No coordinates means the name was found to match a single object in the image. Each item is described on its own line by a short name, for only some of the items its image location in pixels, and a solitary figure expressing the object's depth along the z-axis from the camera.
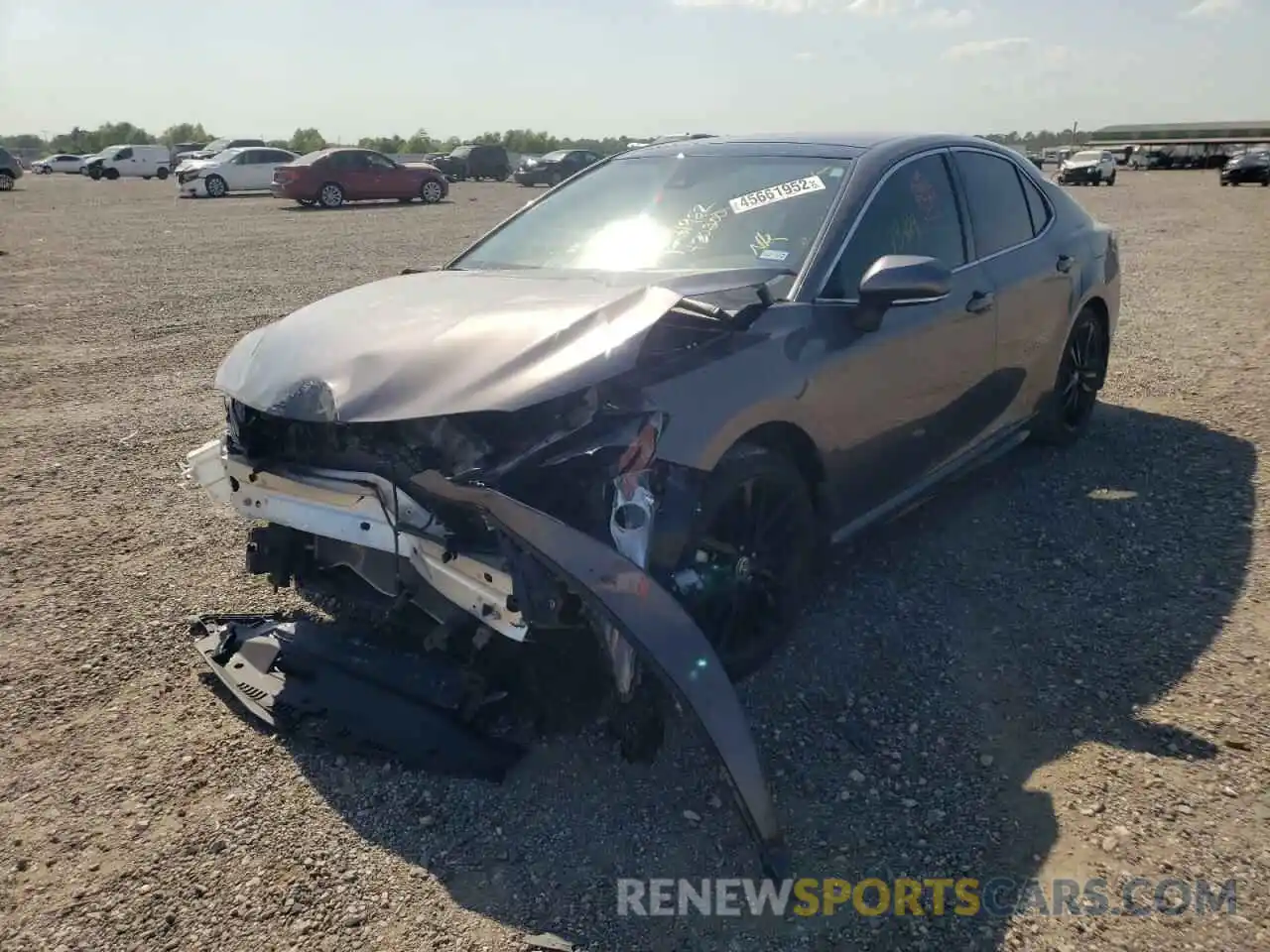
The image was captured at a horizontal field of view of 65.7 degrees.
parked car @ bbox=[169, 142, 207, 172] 49.19
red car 26.77
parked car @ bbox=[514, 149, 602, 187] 36.34
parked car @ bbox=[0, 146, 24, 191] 36.22
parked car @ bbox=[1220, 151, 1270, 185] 34.75
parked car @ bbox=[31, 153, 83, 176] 53.53
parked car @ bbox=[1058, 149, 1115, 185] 37.69
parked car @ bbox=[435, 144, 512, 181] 42.34
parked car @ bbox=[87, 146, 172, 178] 44.62
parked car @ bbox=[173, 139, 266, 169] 38.94
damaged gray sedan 2.68
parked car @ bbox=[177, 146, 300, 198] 31.03
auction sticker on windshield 3.83
